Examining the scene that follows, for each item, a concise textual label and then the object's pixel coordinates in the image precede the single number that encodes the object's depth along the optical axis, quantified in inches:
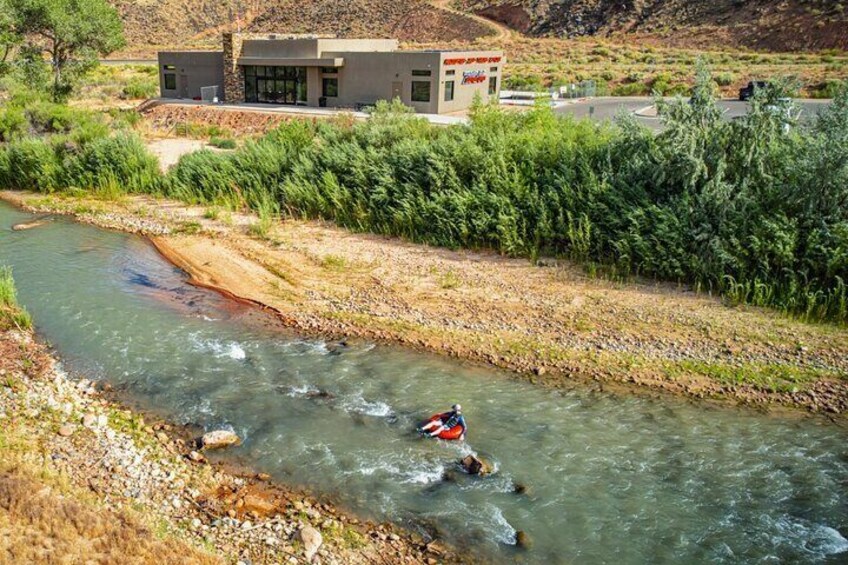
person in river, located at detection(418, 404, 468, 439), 446.6
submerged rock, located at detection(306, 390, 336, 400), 502.9
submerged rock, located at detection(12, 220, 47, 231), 912.9
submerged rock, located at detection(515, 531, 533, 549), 357.1
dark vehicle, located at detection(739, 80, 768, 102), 1740.9
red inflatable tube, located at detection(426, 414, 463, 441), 443.8
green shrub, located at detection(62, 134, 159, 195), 1080.2
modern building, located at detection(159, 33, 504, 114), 1562.5
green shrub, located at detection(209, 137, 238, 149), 1368.1
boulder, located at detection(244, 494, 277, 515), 379.6
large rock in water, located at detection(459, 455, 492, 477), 413.1
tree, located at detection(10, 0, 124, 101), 1796.3
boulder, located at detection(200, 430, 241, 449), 438.3
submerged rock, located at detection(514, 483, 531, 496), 397.7
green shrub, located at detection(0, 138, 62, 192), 1108.5
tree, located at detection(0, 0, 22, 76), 1713.0
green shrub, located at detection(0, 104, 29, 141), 1280.8
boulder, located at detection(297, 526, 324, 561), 345.9
